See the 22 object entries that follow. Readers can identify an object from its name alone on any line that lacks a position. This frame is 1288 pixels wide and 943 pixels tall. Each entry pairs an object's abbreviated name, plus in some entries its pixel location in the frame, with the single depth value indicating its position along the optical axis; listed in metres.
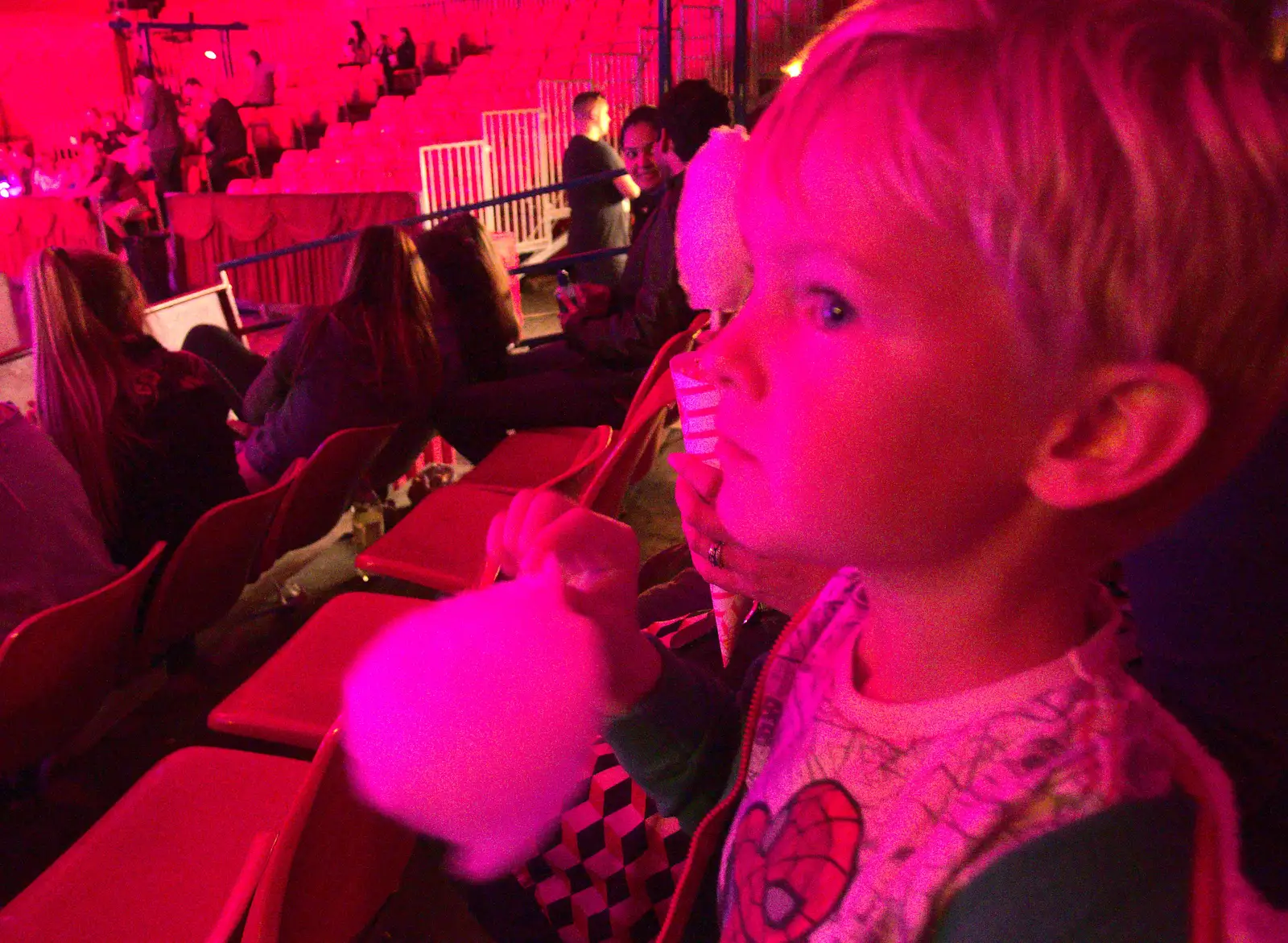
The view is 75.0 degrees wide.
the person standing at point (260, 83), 11.54
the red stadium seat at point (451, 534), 1.99
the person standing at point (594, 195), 4.89
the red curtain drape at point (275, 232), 6.89
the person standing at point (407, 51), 10.71
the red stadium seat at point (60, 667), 1.48
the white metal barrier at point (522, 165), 7.37
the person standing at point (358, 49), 11.48
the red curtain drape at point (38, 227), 9.44
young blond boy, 0.34
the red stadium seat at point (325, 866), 0.91
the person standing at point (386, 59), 10.84
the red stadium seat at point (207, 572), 1.89
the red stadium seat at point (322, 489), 2.23
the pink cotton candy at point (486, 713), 0.52
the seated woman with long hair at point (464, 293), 3.39
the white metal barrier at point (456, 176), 6.82
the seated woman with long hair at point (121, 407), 2.10
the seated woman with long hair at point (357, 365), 2.65
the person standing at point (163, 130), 8.77
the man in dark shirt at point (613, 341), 2.93
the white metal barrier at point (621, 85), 7.70
